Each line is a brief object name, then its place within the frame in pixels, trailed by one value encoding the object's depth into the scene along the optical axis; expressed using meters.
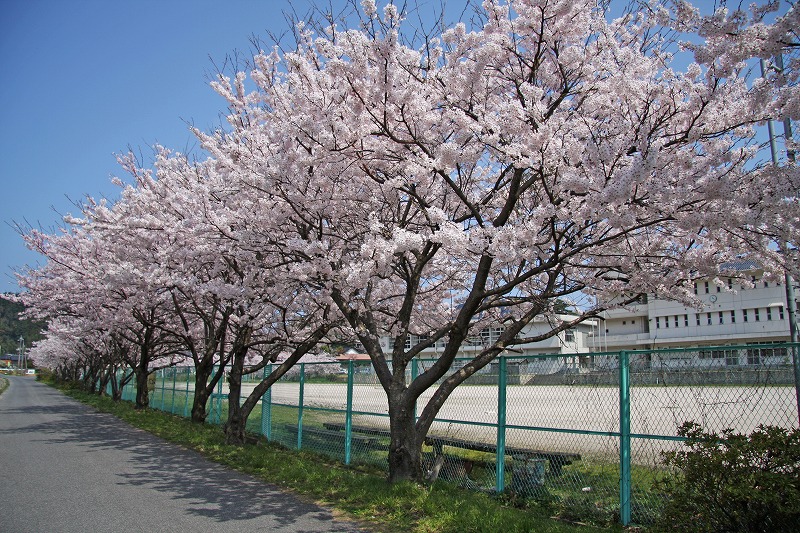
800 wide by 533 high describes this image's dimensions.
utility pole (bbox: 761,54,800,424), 6.01
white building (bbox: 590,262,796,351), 36.88
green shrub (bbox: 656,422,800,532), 4.25
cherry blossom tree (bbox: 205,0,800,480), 5.64
